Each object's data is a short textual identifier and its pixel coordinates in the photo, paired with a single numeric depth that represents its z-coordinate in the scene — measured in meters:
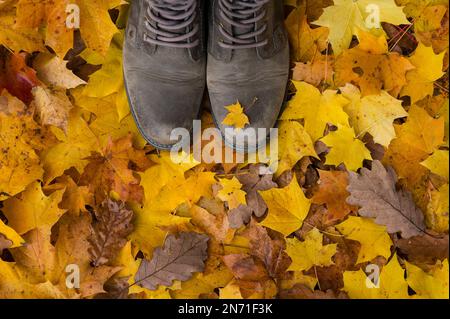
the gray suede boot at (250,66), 1.41
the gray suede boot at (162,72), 1.42
